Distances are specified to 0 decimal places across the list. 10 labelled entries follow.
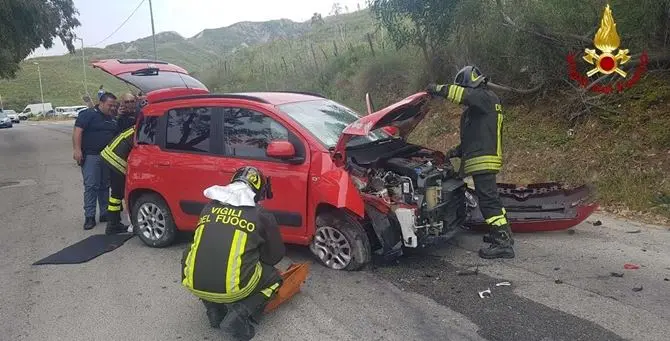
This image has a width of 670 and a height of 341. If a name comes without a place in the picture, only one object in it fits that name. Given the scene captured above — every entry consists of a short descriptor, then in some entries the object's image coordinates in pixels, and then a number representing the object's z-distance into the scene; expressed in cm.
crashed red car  486
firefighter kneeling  362
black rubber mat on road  582
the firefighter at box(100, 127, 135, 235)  657
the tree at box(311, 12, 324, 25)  5013
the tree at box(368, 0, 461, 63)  1052
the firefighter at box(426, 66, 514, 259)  515
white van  6331
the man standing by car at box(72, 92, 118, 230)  713
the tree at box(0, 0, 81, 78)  1562
